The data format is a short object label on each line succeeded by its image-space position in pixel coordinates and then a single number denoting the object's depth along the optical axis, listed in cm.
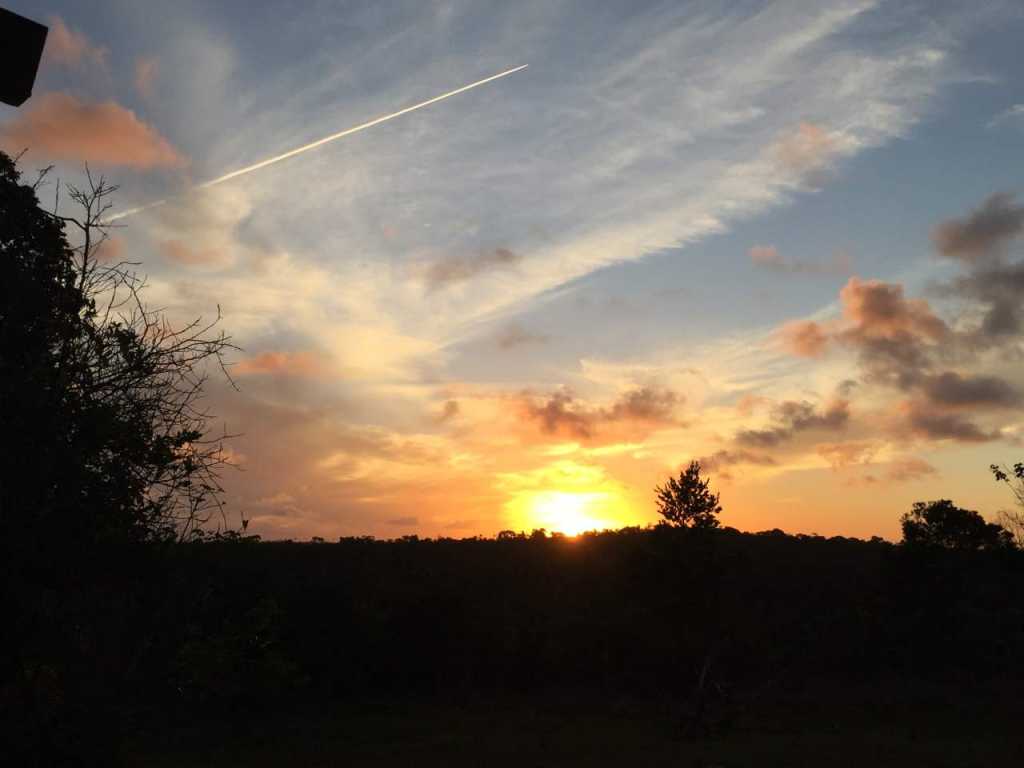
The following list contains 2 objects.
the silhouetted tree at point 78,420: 820
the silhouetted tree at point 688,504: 4616
